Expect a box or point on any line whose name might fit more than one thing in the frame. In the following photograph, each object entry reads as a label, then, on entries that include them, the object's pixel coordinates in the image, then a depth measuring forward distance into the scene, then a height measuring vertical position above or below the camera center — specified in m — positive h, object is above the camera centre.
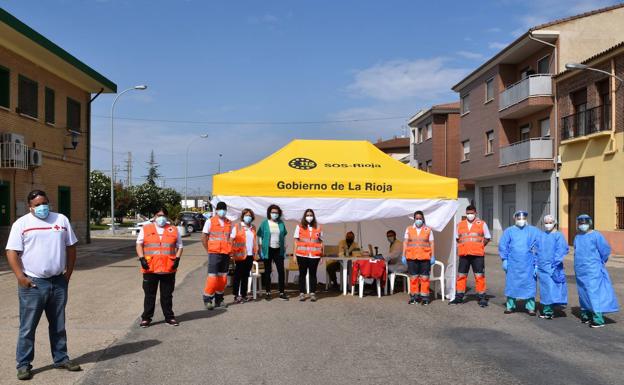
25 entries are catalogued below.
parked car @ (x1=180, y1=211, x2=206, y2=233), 46.30 -1.71
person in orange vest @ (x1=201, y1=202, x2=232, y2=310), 9.64 -0.89
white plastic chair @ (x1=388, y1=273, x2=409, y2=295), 11.69 -1.55
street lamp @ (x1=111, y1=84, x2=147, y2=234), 35.22 +0.68
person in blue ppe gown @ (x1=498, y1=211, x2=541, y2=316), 9.41 -0.98
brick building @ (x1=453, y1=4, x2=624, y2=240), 27.19 +4.48
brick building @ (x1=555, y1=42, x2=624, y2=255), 22.47 +2.28
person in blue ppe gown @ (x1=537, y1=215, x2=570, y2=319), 9.09 -1.09
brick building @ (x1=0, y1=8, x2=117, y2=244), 19.66 +2.89
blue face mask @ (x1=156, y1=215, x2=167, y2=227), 8.34 -0.31
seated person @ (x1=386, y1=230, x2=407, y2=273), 11.86 -1.12
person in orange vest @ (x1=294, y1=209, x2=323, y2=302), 10.57 -0.84
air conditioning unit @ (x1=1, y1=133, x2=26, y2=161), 19.38 +1.65
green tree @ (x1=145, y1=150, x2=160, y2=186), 110.56 +4.42
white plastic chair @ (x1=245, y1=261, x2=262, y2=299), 10.87 -1.53
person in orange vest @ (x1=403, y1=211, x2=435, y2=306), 10.41 -1.00
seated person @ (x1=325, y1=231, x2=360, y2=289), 12.12 -1.06
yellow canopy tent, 11.25 +0.17
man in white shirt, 5.71 -0.73
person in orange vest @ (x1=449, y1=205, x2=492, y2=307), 10.38 -0.88
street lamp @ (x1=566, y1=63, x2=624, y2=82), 21.02 +4.77
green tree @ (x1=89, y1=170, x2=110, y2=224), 49.75 +0.53
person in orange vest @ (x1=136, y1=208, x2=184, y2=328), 8.16 -0.86
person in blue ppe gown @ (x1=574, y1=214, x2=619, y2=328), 8.55 -1.09
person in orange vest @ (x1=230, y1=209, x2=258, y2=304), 10.15 -0.88
